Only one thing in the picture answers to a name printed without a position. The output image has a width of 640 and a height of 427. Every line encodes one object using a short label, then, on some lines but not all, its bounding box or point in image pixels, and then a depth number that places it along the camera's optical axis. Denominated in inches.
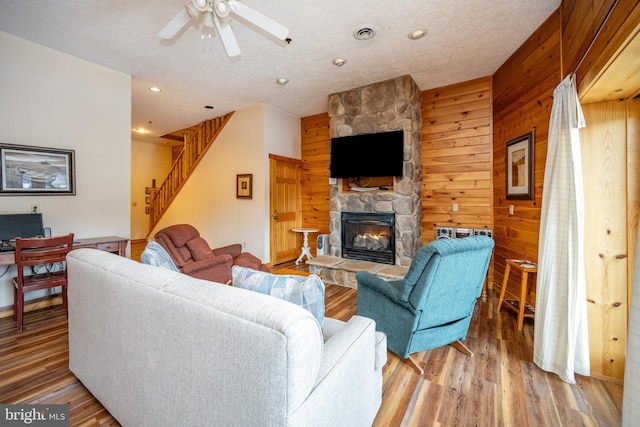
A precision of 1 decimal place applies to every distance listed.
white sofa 30.7
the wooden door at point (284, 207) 204.2
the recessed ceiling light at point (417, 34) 110.4
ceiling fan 74.6
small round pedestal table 209.2
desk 120.7
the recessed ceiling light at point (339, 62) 133.0
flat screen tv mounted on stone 157.6
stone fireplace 155.4
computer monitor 109.0
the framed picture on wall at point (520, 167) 118.5
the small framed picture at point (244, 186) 201.0
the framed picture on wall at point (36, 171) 113.7
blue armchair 71.4
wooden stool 100.4
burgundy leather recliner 108.1
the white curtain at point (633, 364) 47.1
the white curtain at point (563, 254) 73.8
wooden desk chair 96.8
